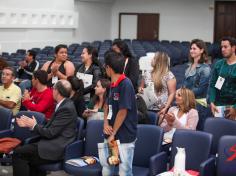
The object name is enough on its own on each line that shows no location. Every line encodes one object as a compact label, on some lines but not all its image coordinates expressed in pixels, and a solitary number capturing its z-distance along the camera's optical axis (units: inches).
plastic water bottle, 164.5
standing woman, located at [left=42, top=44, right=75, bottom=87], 279.4
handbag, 220.2
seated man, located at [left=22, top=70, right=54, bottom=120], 245.3
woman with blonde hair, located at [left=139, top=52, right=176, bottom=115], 241.0
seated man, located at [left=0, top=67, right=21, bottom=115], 263.4
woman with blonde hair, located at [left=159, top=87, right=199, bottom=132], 219.5
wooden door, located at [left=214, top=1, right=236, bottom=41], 946.4
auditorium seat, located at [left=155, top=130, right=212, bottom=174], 194.7
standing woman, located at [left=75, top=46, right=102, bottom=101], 273.2
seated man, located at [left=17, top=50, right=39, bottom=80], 405.5
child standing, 173.0
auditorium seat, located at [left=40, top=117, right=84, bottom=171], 213.4
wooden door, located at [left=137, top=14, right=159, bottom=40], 992.3
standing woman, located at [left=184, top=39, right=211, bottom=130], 235.9
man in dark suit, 210.7
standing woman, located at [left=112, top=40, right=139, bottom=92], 254.1
